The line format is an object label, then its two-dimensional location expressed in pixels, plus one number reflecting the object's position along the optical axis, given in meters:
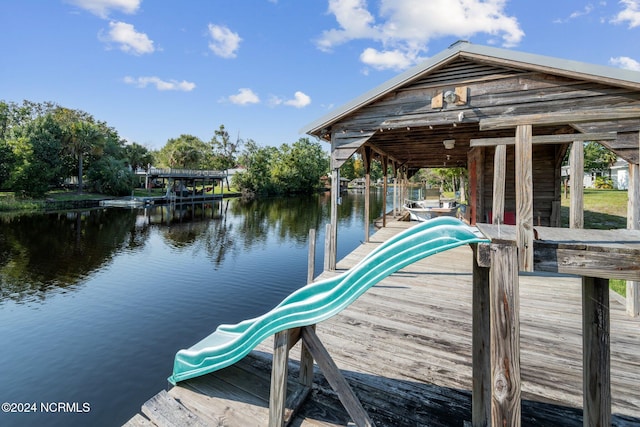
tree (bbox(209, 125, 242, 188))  60.41
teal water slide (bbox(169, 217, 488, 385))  2.30
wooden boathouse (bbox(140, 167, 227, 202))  39.56
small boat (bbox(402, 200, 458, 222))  15.99
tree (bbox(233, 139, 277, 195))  52.88
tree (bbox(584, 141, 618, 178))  37.47
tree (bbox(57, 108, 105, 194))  36.66
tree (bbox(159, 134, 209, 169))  54.81
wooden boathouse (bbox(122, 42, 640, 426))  2.02
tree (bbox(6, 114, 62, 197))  28.95
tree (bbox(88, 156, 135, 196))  38.53
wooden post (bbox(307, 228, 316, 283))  6.20
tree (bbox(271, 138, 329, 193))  56.44
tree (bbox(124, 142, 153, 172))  56.81
